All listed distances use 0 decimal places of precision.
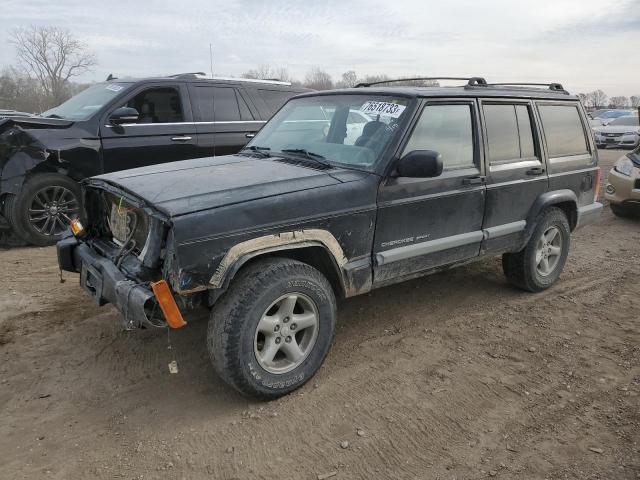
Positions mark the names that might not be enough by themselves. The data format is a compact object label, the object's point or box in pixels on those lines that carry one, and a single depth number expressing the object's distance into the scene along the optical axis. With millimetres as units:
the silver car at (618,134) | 20406
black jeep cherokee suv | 2920
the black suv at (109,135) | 6109
